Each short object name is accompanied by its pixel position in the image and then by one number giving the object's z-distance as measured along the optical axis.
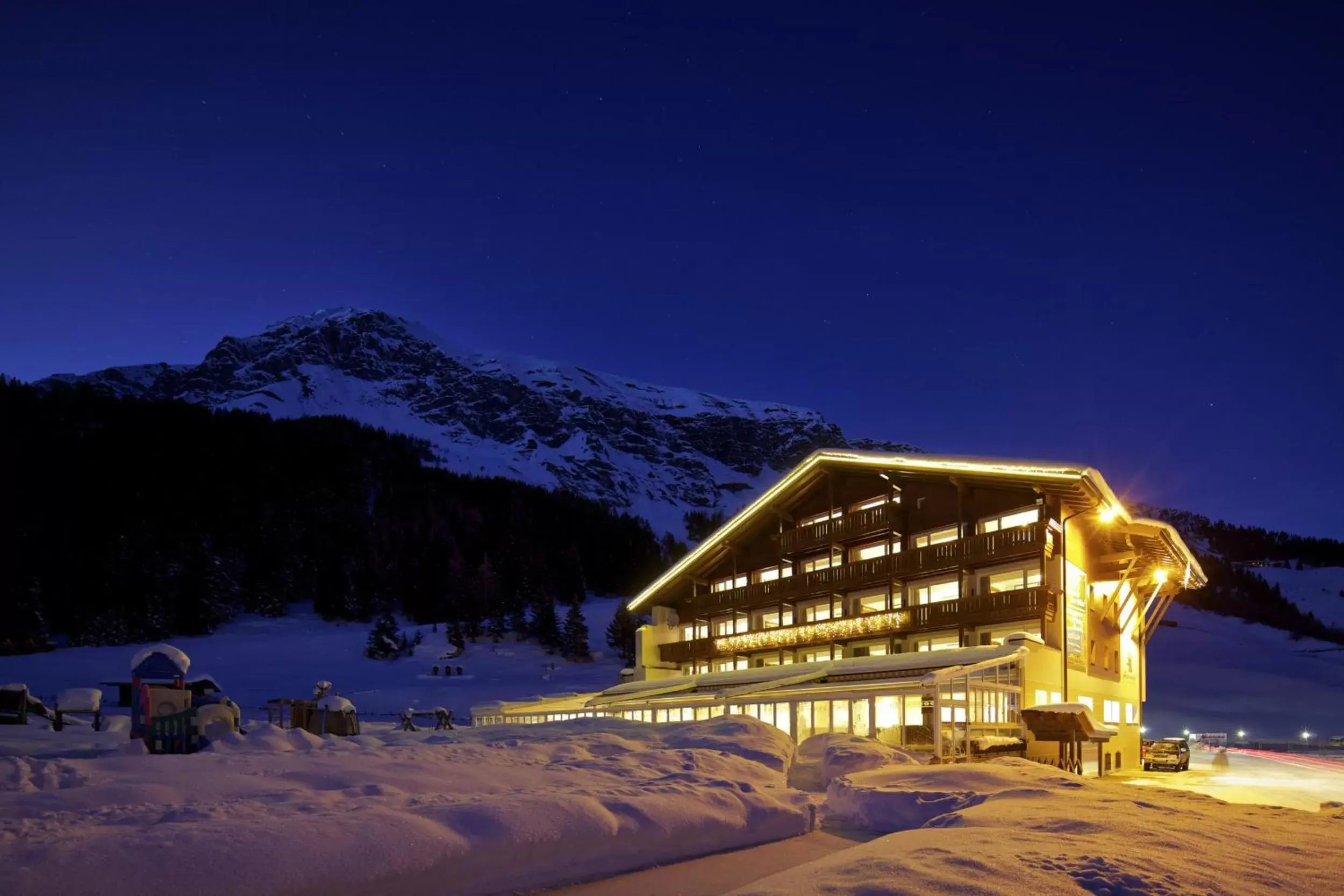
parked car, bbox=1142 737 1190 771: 30.89
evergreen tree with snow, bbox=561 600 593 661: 67.38
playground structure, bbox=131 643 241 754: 15.16
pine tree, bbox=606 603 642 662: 67.81
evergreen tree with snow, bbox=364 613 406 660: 66.06
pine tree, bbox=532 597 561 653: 69.50
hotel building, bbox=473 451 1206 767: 25.45
